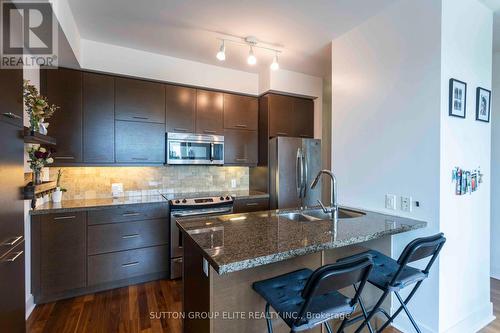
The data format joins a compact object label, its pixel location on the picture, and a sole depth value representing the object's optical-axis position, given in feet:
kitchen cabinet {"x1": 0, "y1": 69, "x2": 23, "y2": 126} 4.30
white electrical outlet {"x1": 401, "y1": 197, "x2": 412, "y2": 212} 6.45
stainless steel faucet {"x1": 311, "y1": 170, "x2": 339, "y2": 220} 6.53
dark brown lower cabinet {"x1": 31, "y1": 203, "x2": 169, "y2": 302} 7.74
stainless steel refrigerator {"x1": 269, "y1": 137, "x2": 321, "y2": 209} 11.38
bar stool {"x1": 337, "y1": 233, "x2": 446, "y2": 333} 4.50
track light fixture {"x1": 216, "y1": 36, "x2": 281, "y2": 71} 8.08
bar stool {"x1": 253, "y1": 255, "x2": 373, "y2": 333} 3.38
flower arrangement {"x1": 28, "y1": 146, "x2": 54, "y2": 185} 7.36
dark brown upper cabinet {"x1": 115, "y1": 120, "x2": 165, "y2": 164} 9.67
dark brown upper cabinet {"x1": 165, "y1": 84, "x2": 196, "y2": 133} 10.57
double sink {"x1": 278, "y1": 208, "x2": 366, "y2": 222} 7.03
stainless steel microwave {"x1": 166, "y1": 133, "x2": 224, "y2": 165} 10.48
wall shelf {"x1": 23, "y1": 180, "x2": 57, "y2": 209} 5.53
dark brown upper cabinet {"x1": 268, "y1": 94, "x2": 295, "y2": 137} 11.98
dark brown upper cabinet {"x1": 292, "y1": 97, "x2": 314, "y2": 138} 12.69
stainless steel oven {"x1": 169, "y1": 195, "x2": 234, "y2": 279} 9.43
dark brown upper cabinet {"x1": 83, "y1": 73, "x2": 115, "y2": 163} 9.18
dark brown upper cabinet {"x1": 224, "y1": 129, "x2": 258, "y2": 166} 11.87
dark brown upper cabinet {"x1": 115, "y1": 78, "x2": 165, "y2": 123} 9.69
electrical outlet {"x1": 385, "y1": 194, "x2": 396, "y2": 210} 6.80
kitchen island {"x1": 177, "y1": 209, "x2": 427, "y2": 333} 4.10
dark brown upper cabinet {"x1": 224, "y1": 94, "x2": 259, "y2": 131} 11.86
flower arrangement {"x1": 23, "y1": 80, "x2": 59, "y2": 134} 6.55
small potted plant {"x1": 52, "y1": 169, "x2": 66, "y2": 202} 8.81
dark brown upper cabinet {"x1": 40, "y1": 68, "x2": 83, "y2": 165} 8.71
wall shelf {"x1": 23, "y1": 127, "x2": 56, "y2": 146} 5.73
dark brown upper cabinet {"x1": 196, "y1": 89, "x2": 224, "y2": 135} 11.18
